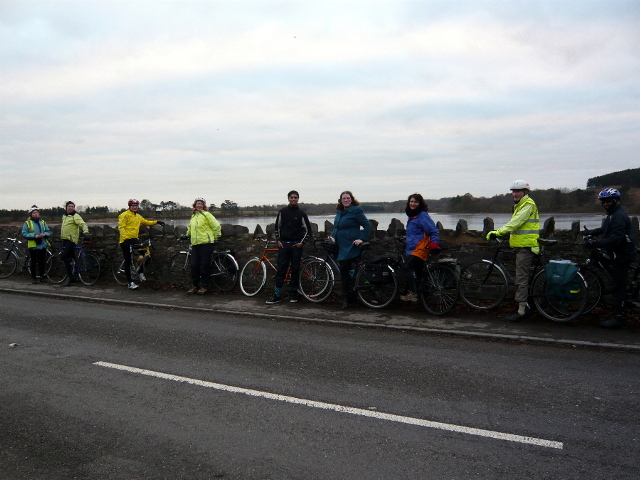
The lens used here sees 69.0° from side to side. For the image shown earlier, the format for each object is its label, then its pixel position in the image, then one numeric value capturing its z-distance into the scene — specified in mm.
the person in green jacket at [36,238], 12875
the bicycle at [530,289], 7316
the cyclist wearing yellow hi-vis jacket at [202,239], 10484
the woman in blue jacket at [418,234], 8078
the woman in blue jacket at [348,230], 8734
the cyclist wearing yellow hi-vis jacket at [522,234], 7312
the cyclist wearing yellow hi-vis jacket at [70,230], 12430
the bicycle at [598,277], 7242
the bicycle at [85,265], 12703
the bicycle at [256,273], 10445
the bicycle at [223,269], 10891
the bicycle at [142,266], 11781
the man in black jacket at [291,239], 9430
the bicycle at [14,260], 14719
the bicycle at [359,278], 8594
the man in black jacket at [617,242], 6785
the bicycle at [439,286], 8156
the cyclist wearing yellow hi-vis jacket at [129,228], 11422
